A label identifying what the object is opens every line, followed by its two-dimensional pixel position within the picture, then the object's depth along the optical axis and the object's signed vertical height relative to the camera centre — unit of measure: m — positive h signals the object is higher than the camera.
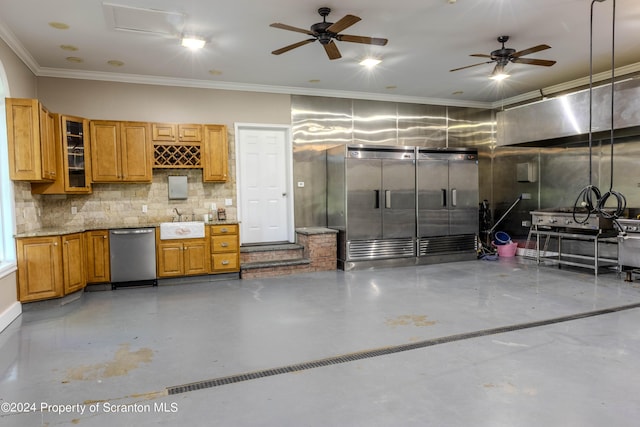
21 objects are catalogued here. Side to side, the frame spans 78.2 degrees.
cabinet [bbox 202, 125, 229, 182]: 6.44 +0.75
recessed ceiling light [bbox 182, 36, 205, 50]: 4.80 +1.96
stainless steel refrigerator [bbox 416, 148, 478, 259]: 7.45 -0.09
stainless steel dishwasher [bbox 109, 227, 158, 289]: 5.73 -0.80
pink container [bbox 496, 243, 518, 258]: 8.10 -1.11
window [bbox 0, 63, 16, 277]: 4.51 +0.01
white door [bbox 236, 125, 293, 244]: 7.09 +0.28
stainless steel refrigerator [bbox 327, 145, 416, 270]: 6.90 -0.07
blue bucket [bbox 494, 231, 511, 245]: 8.20 -0.90
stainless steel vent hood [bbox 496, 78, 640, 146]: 5.43 +1.21
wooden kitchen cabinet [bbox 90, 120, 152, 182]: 5.88 +0.75
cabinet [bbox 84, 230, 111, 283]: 5.63 -0.79
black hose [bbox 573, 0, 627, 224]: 3.77 -0.09
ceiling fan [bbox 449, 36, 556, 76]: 5.05 +1.80
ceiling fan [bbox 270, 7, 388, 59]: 4.03 +1.75
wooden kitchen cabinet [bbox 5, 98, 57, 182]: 4.58 +0.75
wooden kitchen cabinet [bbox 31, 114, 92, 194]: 5.39 +0.61
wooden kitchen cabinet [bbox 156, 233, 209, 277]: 5.93 -0.87
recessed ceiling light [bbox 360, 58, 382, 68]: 5.75 +2.02
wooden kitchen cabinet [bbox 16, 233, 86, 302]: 4.59 -0.79
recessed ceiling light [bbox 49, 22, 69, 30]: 4.38 +1.99
